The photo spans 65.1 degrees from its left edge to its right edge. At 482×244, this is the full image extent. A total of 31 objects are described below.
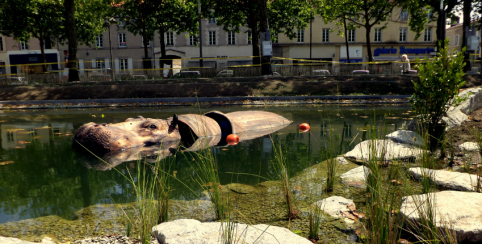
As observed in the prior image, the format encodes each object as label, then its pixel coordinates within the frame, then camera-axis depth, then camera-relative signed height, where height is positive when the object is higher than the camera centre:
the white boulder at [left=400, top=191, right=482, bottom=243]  2.81 -1.09
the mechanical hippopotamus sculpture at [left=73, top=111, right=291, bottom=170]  6.80 -1.01
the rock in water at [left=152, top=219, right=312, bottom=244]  2.86 -1.19
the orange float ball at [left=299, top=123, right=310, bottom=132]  9.41 -1.18
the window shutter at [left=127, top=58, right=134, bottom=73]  43.59 +2.52
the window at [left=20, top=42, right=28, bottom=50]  44.48 +4.89
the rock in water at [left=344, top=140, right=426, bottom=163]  5.52 -1.14
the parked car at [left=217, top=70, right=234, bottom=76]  22.02 +0.57
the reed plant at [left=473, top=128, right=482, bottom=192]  3.83 -1.08
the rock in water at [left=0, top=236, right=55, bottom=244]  2.88 -1.18
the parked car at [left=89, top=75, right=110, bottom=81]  22.27 +0.47
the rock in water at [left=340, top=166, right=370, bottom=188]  4.70 -1.27
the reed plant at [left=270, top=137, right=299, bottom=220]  3.66 -1.15
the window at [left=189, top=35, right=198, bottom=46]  43.12 +4.84
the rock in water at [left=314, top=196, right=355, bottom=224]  3.70 -1.29
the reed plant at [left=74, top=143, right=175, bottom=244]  2.72 -1.07
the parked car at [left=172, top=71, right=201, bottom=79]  22.40 +0.51
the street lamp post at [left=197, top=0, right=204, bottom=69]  23.98 +4.81
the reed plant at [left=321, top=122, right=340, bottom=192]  4.42 -1.16
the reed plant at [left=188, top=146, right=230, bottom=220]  3.07 -0.98
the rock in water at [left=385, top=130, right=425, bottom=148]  6.28 -1.00
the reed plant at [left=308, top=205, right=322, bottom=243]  3.13 -1.24
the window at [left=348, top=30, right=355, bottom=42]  43.22 +4.94
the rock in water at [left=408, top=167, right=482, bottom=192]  4.01 -1.14
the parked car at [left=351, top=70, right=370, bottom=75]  23.24 +0.45
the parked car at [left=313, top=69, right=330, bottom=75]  21.96 +0.47
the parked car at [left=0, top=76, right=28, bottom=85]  21.81 +0.41
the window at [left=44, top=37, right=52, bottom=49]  44.17 +4.95
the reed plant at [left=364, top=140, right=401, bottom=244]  2.49 -1.00
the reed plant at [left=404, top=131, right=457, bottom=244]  2.57 -1.04
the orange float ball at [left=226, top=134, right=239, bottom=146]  7.87 -1.19
